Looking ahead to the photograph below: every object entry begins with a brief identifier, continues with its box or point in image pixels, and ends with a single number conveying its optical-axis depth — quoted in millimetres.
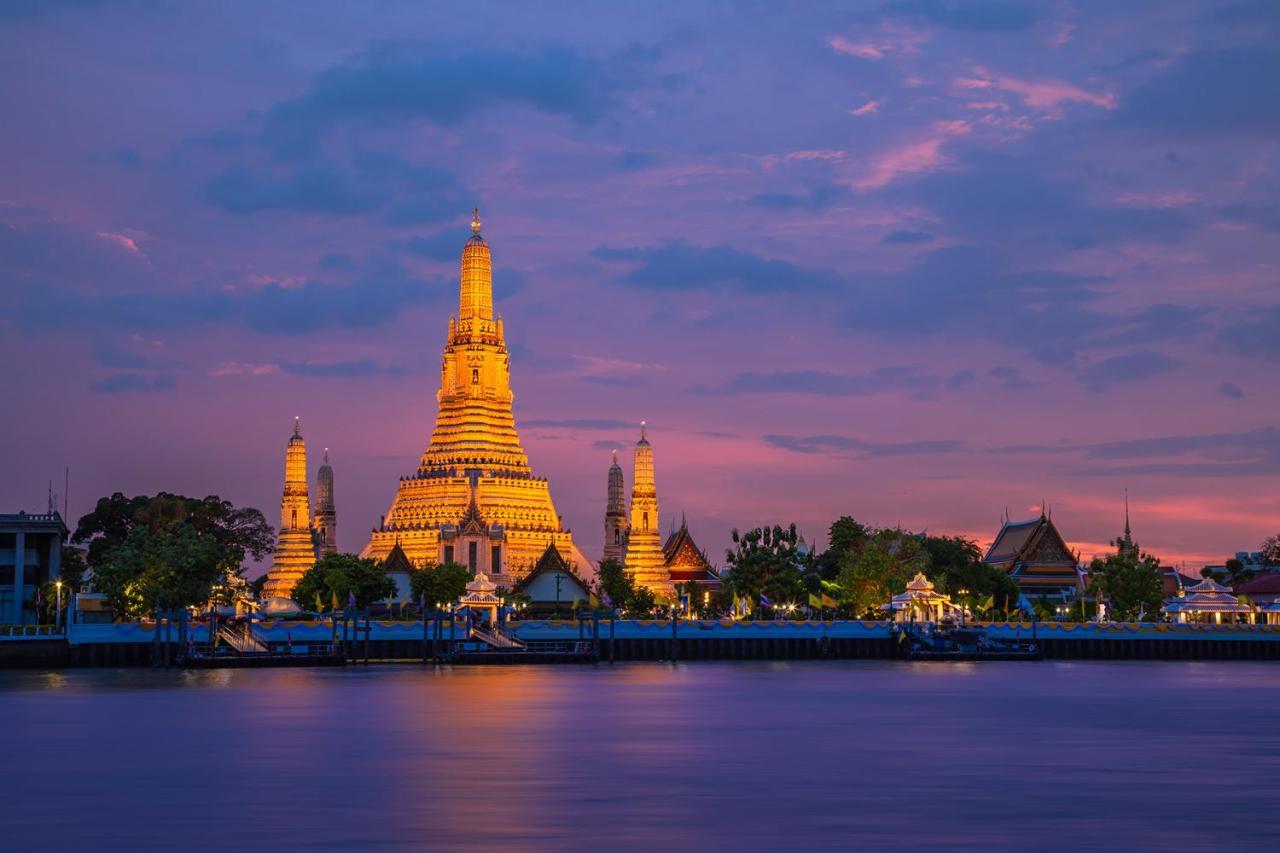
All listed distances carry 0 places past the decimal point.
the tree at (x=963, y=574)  149500
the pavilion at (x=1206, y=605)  132750
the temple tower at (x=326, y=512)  174250
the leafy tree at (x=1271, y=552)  196375
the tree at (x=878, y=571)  133375
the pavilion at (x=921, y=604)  124938
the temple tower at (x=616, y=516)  182625
